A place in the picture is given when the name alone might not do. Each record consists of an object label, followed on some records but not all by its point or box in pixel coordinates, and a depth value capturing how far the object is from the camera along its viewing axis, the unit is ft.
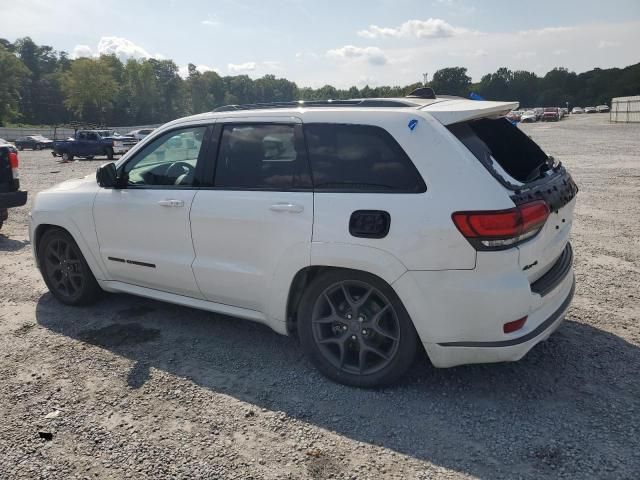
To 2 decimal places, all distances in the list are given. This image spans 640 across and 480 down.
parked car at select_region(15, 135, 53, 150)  142.51
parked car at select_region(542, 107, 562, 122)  229.86
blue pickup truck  93.61
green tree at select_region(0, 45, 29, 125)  268.82
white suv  9.82
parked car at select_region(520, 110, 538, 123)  230.56
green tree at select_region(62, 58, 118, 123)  287.48
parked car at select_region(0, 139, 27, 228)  26.12
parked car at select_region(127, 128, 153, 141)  110.15
